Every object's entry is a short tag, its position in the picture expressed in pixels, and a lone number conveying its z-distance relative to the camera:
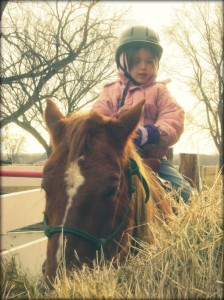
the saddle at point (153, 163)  3.41
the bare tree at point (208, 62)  17.75
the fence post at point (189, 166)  5.75
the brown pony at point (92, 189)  2.11
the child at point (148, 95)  3.62
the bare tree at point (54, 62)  10.49
